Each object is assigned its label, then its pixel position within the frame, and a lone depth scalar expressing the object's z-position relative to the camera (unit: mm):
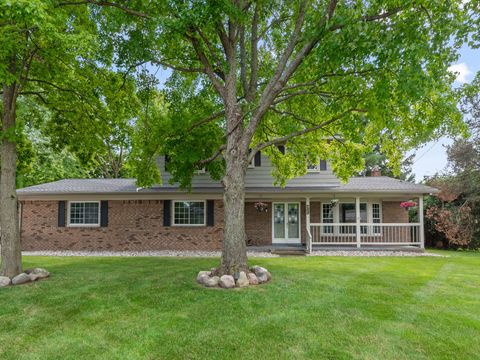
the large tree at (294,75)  6219
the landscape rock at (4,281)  7277
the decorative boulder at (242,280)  6950
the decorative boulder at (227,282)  6857
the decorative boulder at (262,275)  7370
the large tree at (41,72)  5992
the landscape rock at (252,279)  7117
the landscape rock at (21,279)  7410
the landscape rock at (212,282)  6980
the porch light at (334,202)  14163
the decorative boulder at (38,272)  7898
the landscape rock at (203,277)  7212
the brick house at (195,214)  13812
